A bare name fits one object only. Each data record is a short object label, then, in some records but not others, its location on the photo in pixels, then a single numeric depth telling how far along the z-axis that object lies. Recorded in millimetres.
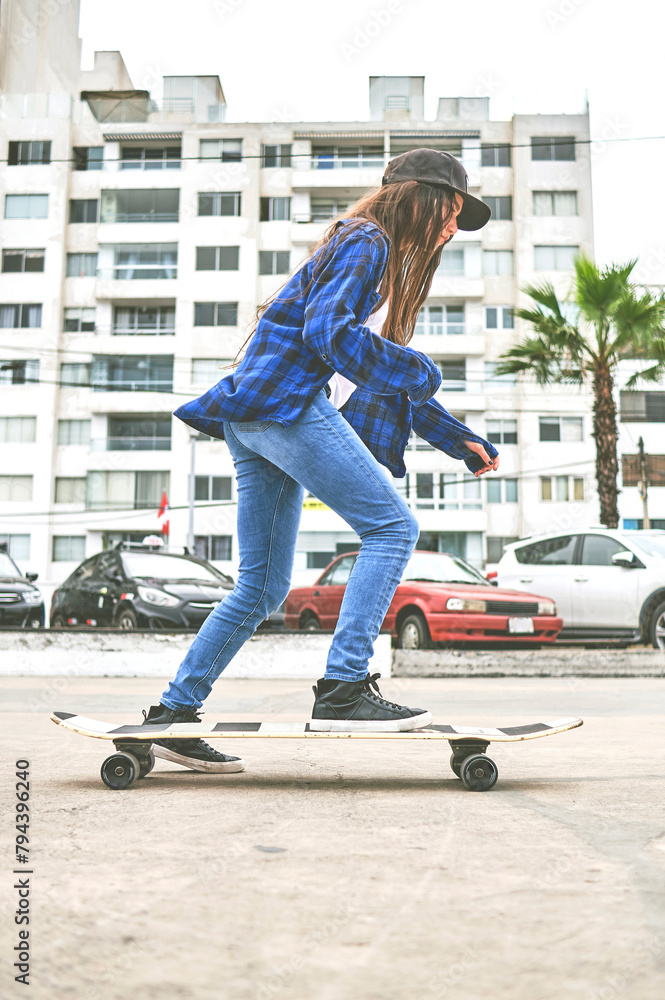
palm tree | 17422
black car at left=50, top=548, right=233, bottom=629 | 11508
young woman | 2707
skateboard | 2605
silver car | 11195
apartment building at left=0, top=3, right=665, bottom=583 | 40688
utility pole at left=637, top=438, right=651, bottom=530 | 35588
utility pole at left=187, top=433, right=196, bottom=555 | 33359
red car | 10812
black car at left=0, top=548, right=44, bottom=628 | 14477
